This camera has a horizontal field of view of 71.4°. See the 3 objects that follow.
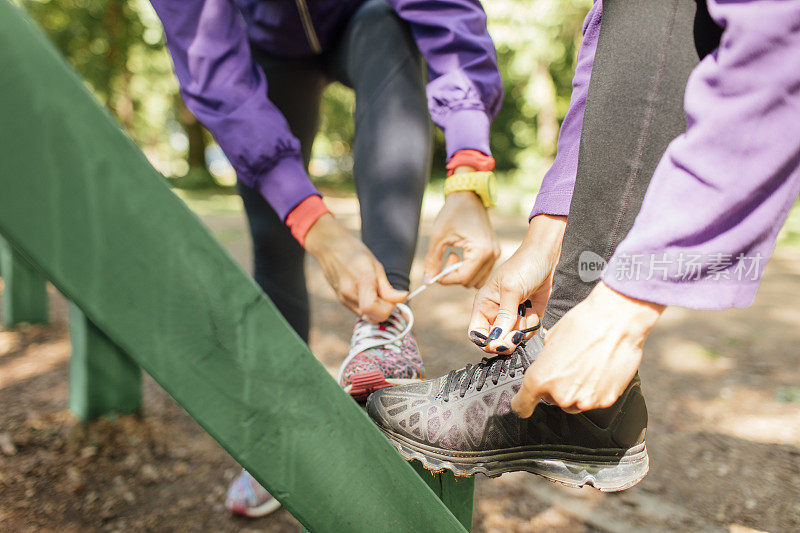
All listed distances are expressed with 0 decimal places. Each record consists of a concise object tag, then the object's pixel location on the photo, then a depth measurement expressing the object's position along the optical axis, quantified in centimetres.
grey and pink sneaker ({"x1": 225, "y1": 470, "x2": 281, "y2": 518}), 149
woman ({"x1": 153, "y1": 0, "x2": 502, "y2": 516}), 105
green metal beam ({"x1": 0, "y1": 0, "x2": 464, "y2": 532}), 44
